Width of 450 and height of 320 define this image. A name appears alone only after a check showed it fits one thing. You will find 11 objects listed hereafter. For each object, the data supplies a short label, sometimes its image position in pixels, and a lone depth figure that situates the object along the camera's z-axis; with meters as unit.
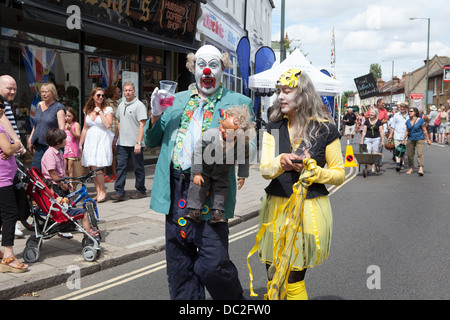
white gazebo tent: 13.41
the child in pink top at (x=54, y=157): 5.79
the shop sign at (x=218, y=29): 15.37
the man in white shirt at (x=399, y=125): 13.73
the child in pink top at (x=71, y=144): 7.98
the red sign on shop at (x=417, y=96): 47.62
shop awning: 8.04
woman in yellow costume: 2.93
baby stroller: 4.96
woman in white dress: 8.13
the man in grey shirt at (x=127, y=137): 8.36
